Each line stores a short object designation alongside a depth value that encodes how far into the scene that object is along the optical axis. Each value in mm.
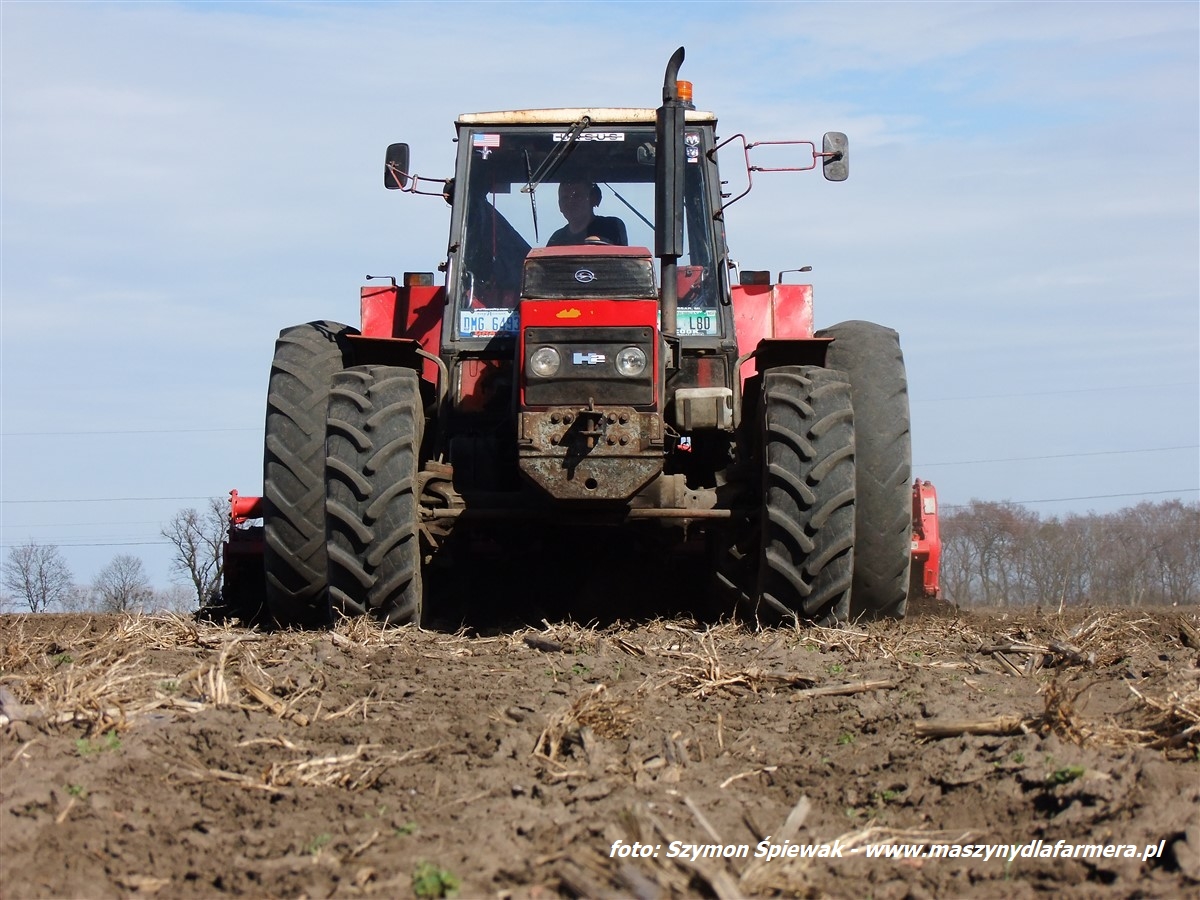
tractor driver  16586
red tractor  13773
